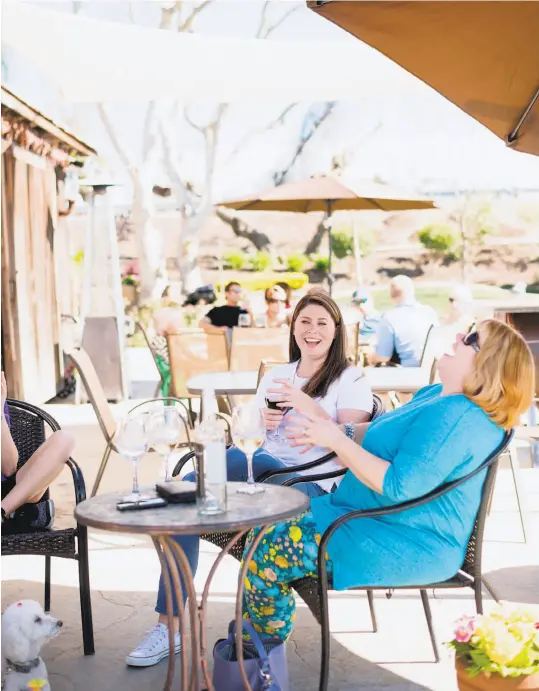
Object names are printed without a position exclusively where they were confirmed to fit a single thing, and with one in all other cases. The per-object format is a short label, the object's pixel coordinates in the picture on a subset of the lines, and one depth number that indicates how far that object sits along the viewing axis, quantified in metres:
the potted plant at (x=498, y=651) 2.24
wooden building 8.45
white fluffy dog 2.51
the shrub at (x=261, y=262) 25.98
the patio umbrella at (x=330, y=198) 8.57
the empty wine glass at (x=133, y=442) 2.43
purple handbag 2.49
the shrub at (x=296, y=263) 25.77
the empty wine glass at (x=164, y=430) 2.53
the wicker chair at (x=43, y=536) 2.91
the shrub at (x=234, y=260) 26.56
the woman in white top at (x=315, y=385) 3.28
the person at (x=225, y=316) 8.62
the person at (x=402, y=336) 6.52
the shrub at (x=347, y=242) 27.41
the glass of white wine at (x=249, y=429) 2.53
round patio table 2.14
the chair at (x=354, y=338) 6.79
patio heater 9.34
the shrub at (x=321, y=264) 25.64
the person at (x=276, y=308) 8.02
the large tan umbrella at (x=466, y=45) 2.80
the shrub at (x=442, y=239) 27.86
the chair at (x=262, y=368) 4.88
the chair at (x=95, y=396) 4.60
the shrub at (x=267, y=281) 20.44
